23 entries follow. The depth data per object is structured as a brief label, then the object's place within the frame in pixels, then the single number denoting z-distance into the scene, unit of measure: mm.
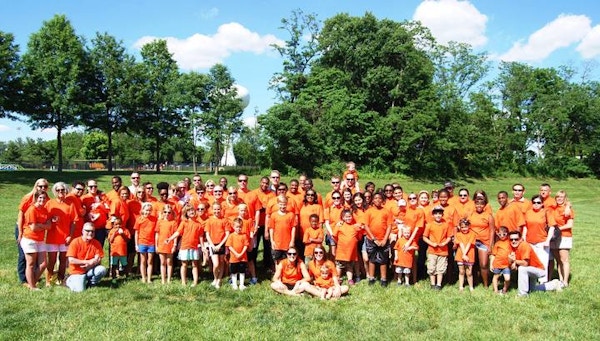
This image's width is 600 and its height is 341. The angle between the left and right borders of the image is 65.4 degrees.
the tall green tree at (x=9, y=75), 30953
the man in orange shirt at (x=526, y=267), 7887
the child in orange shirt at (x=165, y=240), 8336
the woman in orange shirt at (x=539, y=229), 8172
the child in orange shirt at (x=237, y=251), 8258
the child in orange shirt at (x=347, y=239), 8492
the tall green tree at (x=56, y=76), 34156
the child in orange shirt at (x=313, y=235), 8518
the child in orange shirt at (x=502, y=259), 8023
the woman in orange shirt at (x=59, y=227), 7949
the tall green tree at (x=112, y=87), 38438
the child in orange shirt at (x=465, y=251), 8102
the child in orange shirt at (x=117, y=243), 8511
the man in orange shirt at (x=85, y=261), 7781
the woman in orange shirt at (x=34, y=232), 7660
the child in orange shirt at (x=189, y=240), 8336
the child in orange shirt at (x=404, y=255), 8398
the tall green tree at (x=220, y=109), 42000
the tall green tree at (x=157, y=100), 40625
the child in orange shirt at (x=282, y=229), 8578
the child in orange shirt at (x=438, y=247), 8258
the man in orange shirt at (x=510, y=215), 8336
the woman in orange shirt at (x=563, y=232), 8453
